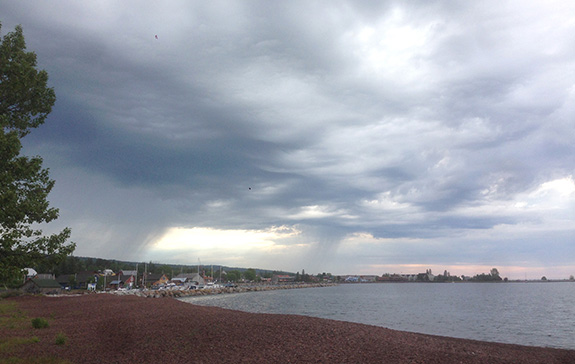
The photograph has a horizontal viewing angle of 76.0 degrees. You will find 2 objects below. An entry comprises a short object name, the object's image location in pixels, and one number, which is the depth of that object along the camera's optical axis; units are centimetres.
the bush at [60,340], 1755
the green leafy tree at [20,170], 1305
